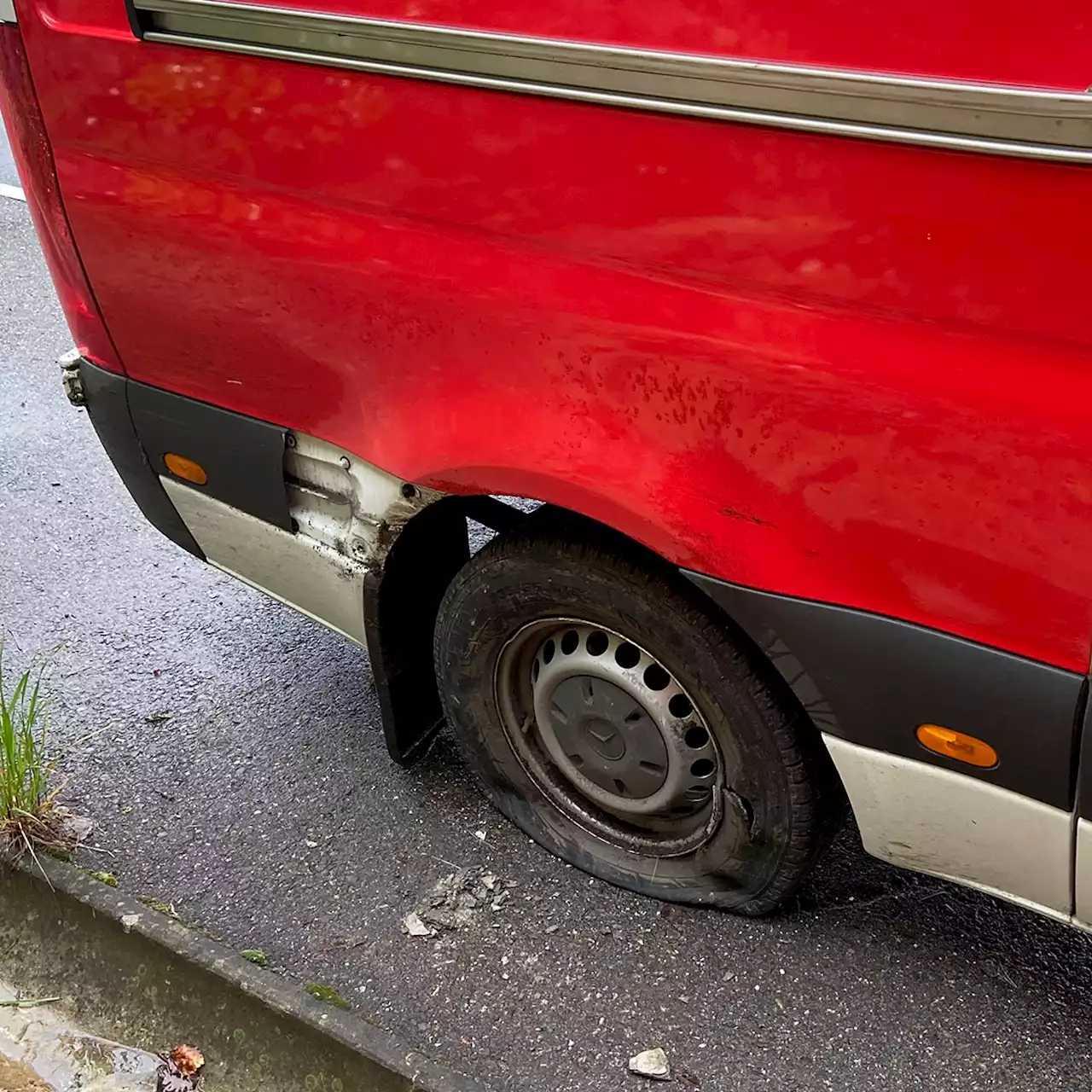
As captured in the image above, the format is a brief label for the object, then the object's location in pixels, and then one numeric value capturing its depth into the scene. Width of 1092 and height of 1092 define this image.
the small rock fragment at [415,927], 2.37
